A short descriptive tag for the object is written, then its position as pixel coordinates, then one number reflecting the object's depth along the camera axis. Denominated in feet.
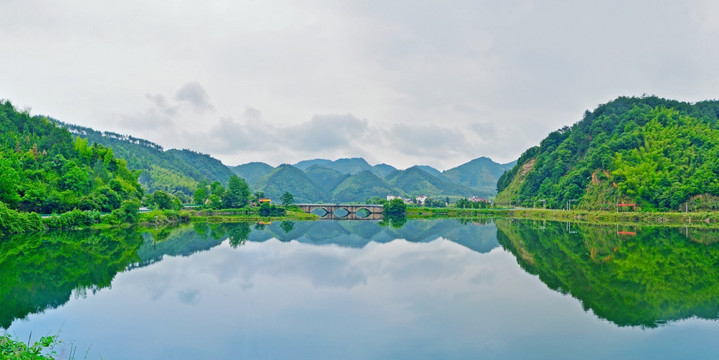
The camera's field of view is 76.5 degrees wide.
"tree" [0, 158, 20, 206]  127.85
